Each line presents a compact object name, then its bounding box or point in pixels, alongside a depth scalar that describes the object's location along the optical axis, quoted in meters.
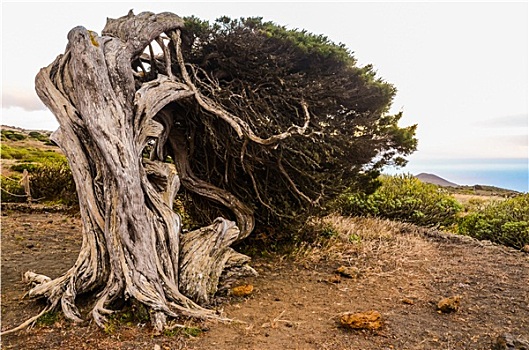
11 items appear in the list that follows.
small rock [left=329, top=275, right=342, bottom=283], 5.18
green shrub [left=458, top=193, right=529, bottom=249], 8.10
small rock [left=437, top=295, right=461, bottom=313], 4.27
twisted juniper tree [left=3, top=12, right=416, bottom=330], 3.94
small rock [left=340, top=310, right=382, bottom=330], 3.63
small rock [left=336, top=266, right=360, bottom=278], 5.44
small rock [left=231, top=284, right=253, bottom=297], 4.56
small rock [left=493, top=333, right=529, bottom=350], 3.13
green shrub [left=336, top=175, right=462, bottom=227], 10.05
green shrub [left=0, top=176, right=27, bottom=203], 11.48
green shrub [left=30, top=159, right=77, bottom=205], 11.80
